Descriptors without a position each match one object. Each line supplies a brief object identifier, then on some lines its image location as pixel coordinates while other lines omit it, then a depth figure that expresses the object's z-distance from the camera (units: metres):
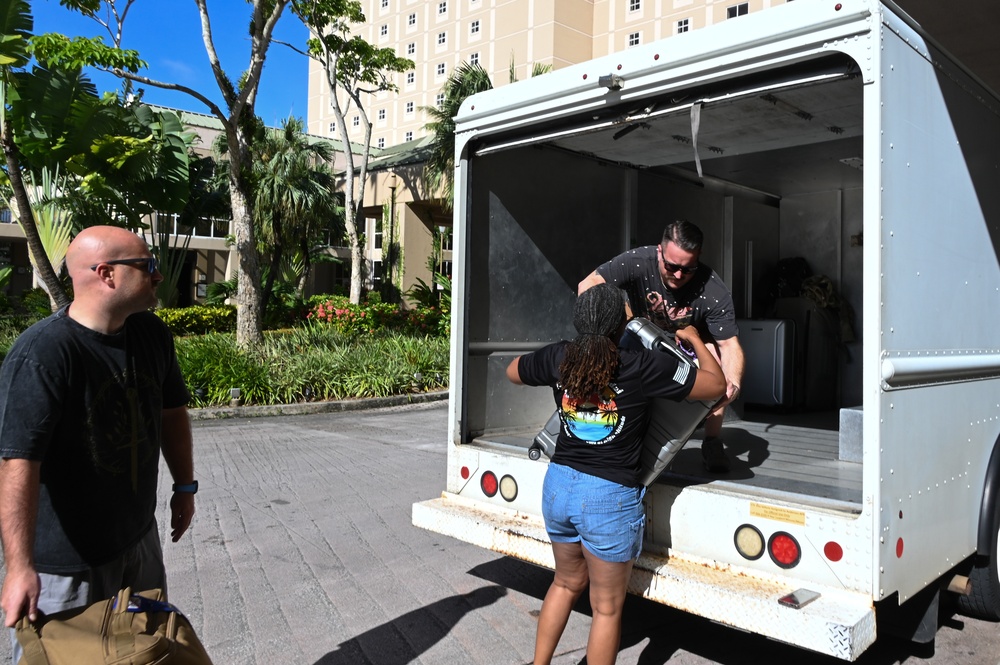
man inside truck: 4.00
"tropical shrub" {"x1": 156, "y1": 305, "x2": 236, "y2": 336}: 20.73
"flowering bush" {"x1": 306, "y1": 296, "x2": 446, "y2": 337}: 18.55
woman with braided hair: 3.12
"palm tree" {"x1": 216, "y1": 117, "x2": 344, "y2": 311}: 24.86
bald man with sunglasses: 2.18
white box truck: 3.06
